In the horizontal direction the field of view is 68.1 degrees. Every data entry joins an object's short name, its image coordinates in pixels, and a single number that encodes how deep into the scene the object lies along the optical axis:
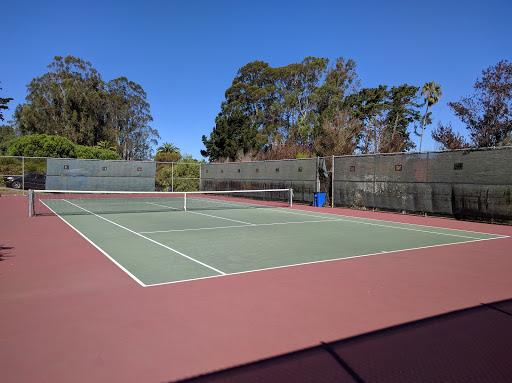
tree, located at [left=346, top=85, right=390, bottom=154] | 47.66
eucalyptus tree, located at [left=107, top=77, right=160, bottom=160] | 58.59
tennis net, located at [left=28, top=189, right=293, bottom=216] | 17.33
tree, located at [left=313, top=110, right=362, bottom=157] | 29.02
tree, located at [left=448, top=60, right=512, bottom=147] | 24.28
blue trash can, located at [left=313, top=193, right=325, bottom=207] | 19.84
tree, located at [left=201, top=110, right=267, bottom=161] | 44.16
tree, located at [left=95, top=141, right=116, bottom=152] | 51.32
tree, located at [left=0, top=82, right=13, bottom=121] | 20.77
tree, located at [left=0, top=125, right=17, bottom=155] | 60.72
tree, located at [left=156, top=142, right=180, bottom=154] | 64.62
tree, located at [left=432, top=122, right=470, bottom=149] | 23.11
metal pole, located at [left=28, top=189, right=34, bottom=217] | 13.91
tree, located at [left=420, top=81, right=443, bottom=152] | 48.75
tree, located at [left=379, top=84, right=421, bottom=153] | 49.53
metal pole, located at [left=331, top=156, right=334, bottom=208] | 19.39
